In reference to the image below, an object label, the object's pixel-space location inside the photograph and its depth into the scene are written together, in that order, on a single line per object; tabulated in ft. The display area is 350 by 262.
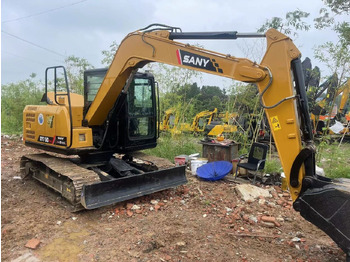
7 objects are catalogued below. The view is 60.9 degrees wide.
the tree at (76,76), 34.29
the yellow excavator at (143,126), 9.30
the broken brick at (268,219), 13.25
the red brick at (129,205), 14.85
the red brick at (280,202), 15.86
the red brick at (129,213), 14.12
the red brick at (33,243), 11.02
